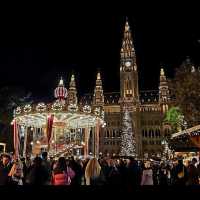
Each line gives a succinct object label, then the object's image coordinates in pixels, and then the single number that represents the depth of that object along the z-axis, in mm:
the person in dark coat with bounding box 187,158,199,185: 7801
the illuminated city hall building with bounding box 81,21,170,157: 65500
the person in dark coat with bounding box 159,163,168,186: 10631
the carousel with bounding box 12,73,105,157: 16078
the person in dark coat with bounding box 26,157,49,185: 6117
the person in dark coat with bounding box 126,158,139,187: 7984
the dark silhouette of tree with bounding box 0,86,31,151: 31372
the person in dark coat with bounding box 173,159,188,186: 9456
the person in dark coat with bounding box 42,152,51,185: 6340
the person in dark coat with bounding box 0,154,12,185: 7672
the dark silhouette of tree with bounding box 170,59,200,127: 20453
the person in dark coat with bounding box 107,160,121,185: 7879
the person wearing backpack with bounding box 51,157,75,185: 6455
